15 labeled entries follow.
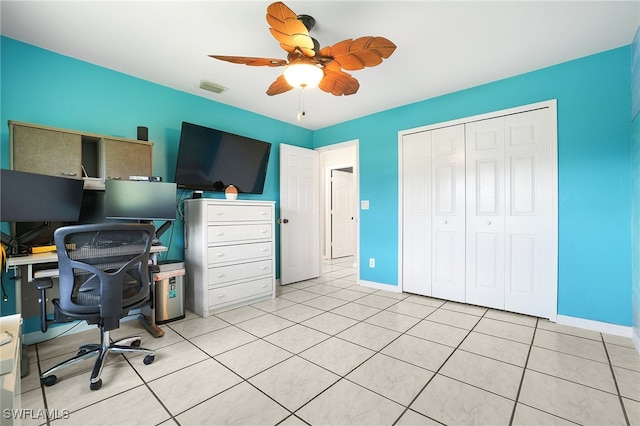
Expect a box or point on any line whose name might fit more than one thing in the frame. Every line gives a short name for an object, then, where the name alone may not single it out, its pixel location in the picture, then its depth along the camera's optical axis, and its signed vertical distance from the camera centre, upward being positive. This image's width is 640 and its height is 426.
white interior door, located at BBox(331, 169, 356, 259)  6.82 -0.13
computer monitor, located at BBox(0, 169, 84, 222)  2.02 +0.11
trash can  2.80 -0.82
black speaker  2.88 +0.79
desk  1.98 -0.45
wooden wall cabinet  2.22 +0.51
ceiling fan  1.71 +1.08
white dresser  3.03 -0.50
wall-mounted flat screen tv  3.19 +0.62
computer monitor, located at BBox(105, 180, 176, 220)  2.52 +0.10
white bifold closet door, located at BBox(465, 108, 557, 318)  2.85 -0.07
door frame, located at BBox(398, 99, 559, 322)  2.77 +0.71
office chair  1.76 -0.44
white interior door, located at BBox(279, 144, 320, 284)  4.32 -0.08
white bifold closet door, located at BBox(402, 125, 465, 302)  3.42 -0.06
